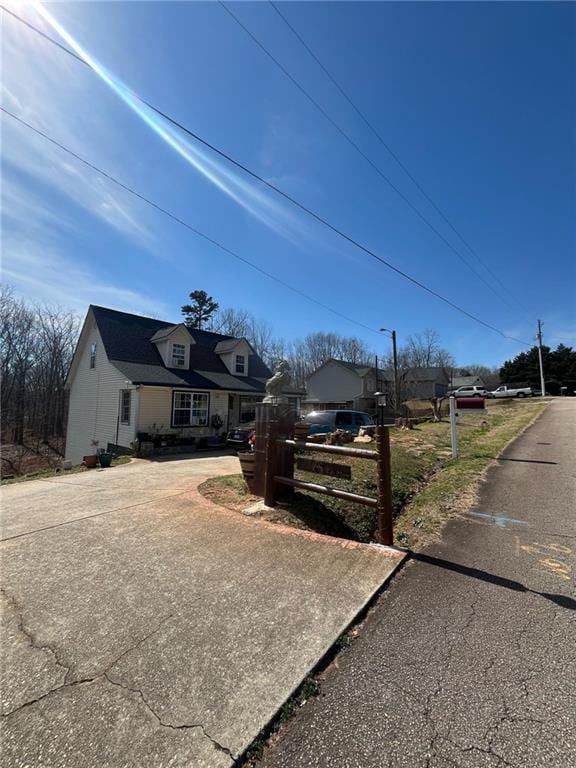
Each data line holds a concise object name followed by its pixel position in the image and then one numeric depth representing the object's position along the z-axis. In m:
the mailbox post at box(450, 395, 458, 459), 9.67
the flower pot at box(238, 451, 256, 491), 6.11
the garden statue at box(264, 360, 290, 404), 8.45
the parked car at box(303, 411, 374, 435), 12.15
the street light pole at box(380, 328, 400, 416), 24.23
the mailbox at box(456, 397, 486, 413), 10.78
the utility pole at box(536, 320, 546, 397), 41.28
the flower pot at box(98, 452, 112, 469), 11.58
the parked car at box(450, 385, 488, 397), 41.59
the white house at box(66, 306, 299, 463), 15.23
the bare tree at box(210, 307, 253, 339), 42.01
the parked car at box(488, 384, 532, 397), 41.28
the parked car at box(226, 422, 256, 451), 14.16
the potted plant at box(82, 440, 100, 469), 11.38
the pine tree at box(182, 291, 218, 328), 39.38
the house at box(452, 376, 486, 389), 61.42
